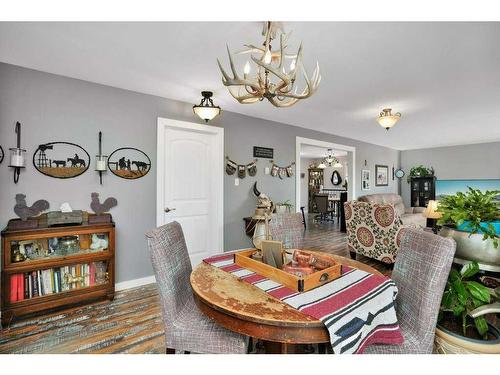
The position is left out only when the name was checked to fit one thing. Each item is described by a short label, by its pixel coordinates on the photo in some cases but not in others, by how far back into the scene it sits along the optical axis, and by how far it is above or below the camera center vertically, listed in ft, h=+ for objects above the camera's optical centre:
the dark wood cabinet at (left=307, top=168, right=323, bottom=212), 35.96 +1.39
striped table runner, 2.83 -1.56
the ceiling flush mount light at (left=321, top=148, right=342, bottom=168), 29.33 +3.83
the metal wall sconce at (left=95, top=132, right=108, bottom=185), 8.34 +0.97
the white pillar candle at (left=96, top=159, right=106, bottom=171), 8.34 +0.85
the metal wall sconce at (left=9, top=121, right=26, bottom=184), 6.98 +0.94
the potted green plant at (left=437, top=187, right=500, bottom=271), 3.71 -0.57
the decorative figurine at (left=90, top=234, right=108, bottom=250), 8.07 -1.86
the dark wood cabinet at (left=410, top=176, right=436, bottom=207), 23.27 +0.04
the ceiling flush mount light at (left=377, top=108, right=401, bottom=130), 10.53 +3.25
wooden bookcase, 6.69 -2.34
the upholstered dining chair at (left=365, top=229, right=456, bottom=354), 3.41 -1.55
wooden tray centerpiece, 3.64 -1.43
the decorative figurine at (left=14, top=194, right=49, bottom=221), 7.23 -0.59
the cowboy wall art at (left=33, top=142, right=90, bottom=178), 7.63 +0.99
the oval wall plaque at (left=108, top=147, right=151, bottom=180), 8.84 +1.02
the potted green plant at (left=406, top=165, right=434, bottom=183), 23.48 +1.89
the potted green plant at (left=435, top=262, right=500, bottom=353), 3.24 -1.93
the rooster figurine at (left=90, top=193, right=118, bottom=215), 8.43 -0.56
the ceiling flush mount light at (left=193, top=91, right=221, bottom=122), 9.27 +3.23
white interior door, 10.02 +0.33
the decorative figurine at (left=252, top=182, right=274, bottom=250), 10.36 -1.01
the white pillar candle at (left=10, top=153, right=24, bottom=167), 6.96 +0.85
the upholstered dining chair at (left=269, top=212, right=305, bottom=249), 6.92 -1.17
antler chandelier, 4.16 +2.01
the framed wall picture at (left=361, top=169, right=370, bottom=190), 20.31 +0.97
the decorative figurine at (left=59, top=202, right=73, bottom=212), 7.86 -0.60
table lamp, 8.92 -0.87
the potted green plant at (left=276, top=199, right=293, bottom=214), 12.66 -0.97
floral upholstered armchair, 10.34 -1.83
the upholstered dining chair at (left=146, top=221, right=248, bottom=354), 3.87 -2.31
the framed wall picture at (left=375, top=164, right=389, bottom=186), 22.16 +1.48
